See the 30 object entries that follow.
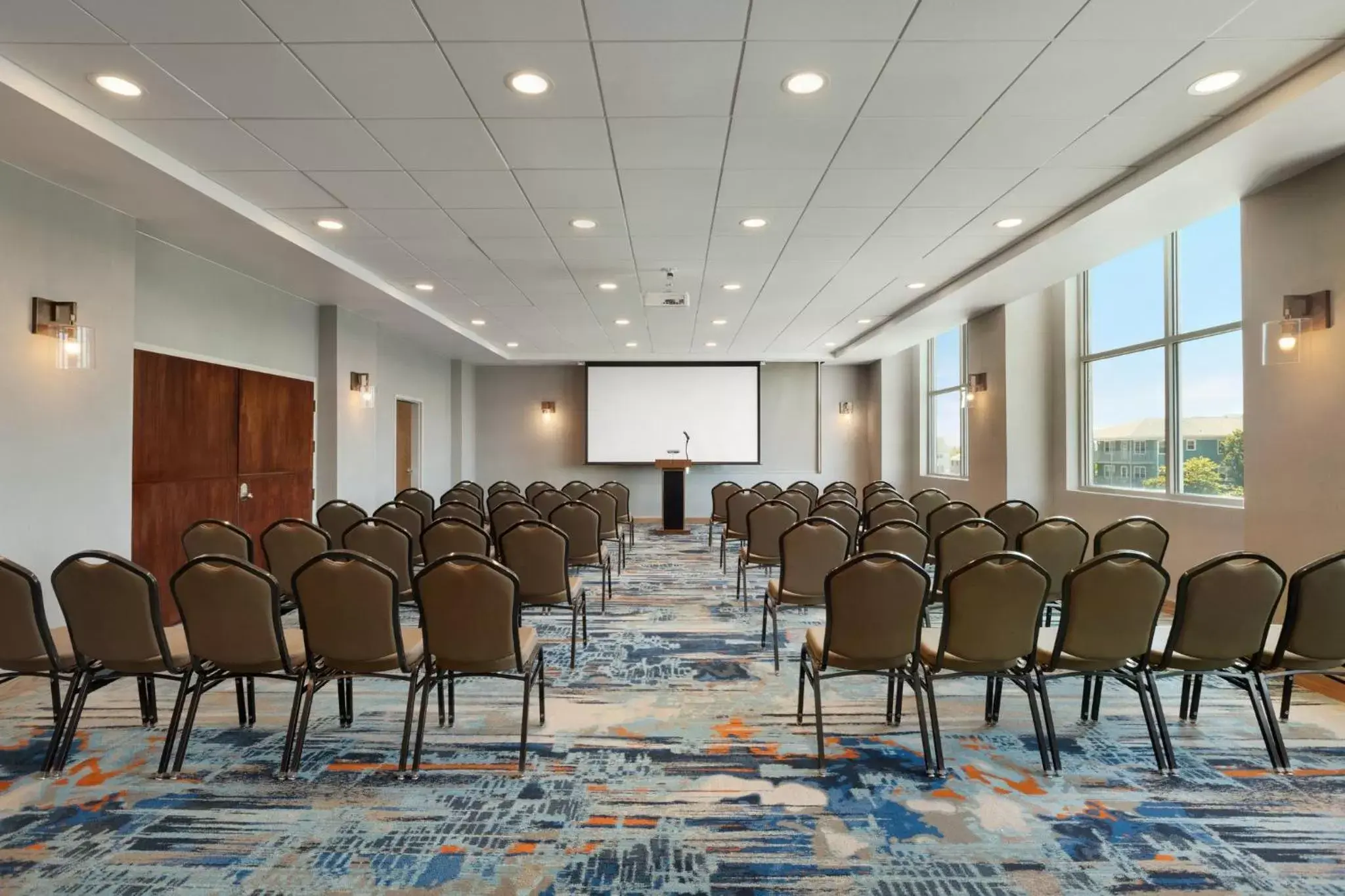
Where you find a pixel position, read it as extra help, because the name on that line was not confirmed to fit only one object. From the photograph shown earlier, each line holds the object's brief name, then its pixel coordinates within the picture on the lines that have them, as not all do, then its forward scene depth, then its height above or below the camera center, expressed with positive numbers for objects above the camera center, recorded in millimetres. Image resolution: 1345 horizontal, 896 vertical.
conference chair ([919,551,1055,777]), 2977 -760
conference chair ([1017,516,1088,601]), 4555 -622
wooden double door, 5539 -7
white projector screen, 13328 +850
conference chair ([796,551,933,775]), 3025 -754
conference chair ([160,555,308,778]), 2934 -755
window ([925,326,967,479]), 10977 +779
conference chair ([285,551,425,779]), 2977 -757
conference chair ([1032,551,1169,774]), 2984 -744
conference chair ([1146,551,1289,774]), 2951 -756
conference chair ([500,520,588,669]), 4562 -751
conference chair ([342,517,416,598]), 4797 -649
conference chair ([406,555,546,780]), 3012 -764
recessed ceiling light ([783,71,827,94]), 3268 +1809
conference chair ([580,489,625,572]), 7668 -698
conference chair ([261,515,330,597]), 4566 -624
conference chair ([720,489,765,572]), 7902 -680
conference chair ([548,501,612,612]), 6227 -724
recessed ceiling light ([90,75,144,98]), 3258 +1786
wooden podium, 12031 -874
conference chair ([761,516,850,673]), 4539 -712
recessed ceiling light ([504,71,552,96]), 3264 +1803
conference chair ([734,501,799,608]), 6121 -682
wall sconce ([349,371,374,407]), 8672 +833
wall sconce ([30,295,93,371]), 4195 +754
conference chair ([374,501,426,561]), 6062 -579
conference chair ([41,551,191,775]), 2898 -780
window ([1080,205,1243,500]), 6039 +965
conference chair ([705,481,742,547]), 9273 -740
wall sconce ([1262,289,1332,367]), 4164 +803
